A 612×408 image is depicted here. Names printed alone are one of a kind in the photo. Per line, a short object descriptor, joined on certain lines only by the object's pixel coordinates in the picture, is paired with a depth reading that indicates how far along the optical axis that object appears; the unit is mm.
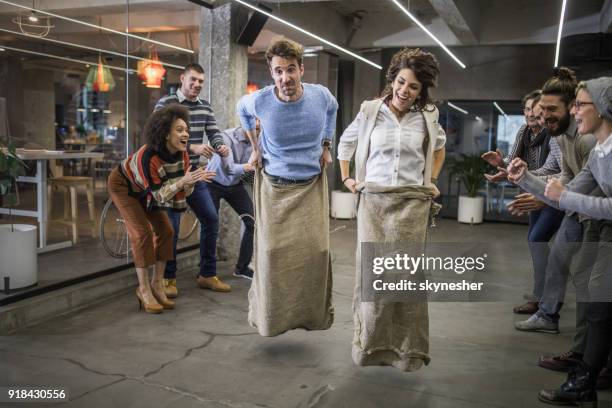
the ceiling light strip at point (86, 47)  3968
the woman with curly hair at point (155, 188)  3885
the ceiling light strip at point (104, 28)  4051
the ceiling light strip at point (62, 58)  3919
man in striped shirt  4523
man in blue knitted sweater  3182
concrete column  5723
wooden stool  4890
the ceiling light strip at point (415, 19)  5240
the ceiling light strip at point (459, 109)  9719
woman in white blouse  2820
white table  4391
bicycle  5059
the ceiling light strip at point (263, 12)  4973
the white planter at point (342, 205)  9203
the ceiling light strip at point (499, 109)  9523
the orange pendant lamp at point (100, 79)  4766
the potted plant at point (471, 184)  9219
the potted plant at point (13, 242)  3779
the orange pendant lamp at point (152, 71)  5320
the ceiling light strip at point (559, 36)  5367
